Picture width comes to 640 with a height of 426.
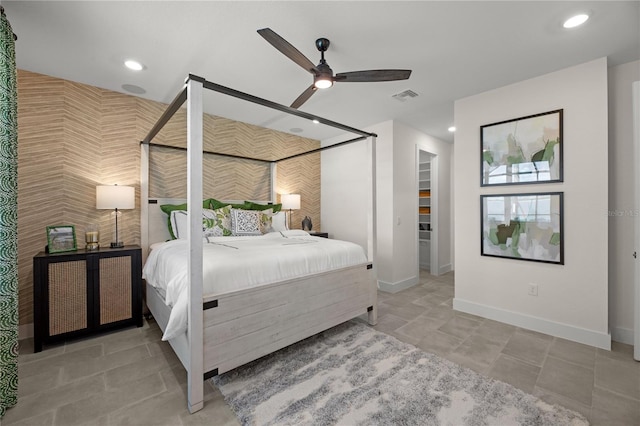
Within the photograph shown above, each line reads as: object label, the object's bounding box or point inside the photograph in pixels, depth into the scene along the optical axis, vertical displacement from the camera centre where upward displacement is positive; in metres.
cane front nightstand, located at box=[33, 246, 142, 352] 2.36 -0.74
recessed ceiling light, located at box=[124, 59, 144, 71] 2.49 +1.41
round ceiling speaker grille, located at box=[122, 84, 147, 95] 2.97 +1.42
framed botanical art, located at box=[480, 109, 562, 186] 2.70 +0.66
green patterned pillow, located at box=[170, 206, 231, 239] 3.17 -0.12
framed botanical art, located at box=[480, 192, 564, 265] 2.69 -0.16
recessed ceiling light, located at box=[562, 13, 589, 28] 1.93 +1.40
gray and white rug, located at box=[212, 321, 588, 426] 1.58 -1.20
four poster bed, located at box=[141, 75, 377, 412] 1.64 -0.58
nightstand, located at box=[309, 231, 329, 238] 4.41 -0.35
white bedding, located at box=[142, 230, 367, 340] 1.78 -0.40
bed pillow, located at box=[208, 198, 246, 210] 3.62 +0.13
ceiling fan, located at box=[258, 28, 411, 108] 1.99 +1.07
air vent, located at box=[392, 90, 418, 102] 3.16 +1.41
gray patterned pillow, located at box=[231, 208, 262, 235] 3.39 -0.12
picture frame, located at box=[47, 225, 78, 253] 2.59 -0.24
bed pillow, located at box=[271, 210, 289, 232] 3.91 -0.13
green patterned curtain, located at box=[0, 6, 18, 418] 1.61 -0.15
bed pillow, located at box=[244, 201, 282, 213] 3.99 +0.11
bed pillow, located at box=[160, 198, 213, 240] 3.25 +0.06
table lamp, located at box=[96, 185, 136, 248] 2.77 +0.17
